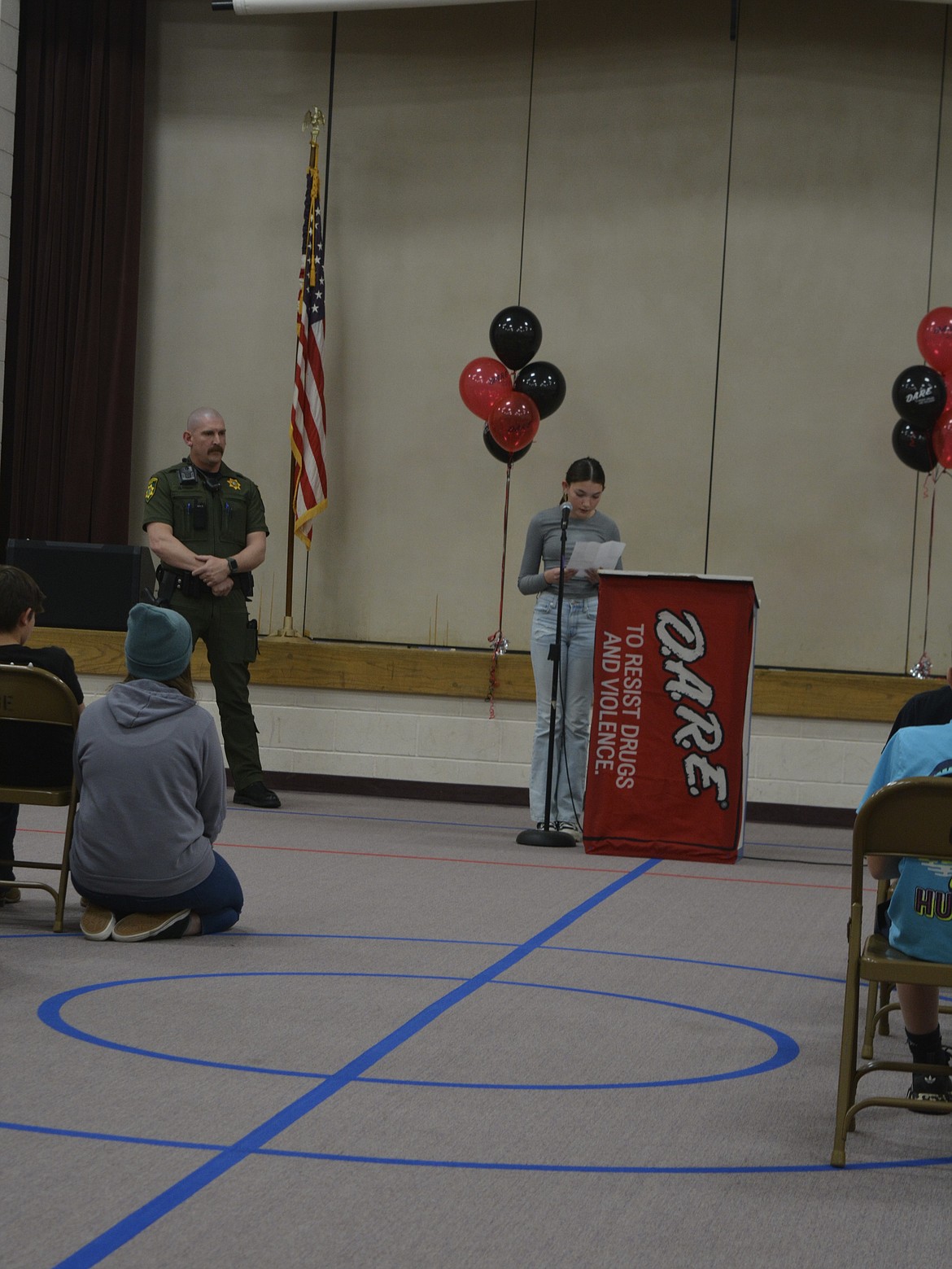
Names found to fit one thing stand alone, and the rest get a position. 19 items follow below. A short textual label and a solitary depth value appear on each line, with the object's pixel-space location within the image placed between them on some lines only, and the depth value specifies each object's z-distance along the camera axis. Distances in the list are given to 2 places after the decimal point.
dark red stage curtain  17.34
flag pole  16.65
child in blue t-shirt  4.70
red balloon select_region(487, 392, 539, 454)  15.23
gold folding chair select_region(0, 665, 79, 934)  7.21
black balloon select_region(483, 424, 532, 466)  15.81
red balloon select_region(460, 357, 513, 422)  15.67
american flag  16.65
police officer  12.98
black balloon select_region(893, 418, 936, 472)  14.92
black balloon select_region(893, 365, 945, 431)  14.48
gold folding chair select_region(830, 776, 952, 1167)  4.47
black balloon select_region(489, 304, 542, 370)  15.10
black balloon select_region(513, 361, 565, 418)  15.25
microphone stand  12.05
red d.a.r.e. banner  11.31
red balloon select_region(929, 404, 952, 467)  14.50
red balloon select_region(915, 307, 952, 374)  14.66
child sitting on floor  7.18
